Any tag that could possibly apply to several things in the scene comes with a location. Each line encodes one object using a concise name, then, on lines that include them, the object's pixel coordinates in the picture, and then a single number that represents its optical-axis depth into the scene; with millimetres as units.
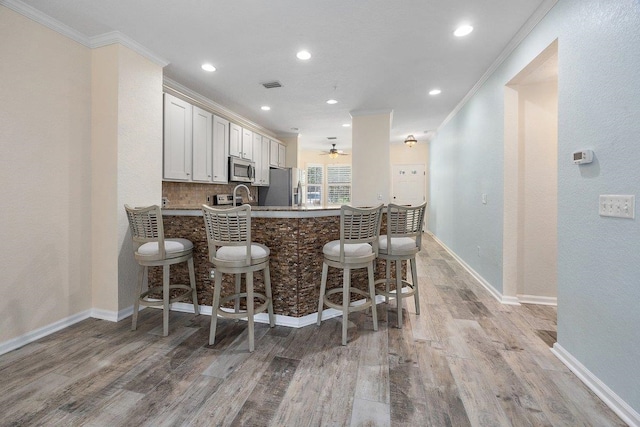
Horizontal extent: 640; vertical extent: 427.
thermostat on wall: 1764
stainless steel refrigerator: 6215
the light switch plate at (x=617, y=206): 1486
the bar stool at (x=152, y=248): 2369
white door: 8258
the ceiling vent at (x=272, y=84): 3760
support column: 5062
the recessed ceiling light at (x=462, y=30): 2564
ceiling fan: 8031
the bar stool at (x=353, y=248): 2285
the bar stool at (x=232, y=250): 2129
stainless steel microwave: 4738
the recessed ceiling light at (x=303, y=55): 2990
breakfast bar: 2521
